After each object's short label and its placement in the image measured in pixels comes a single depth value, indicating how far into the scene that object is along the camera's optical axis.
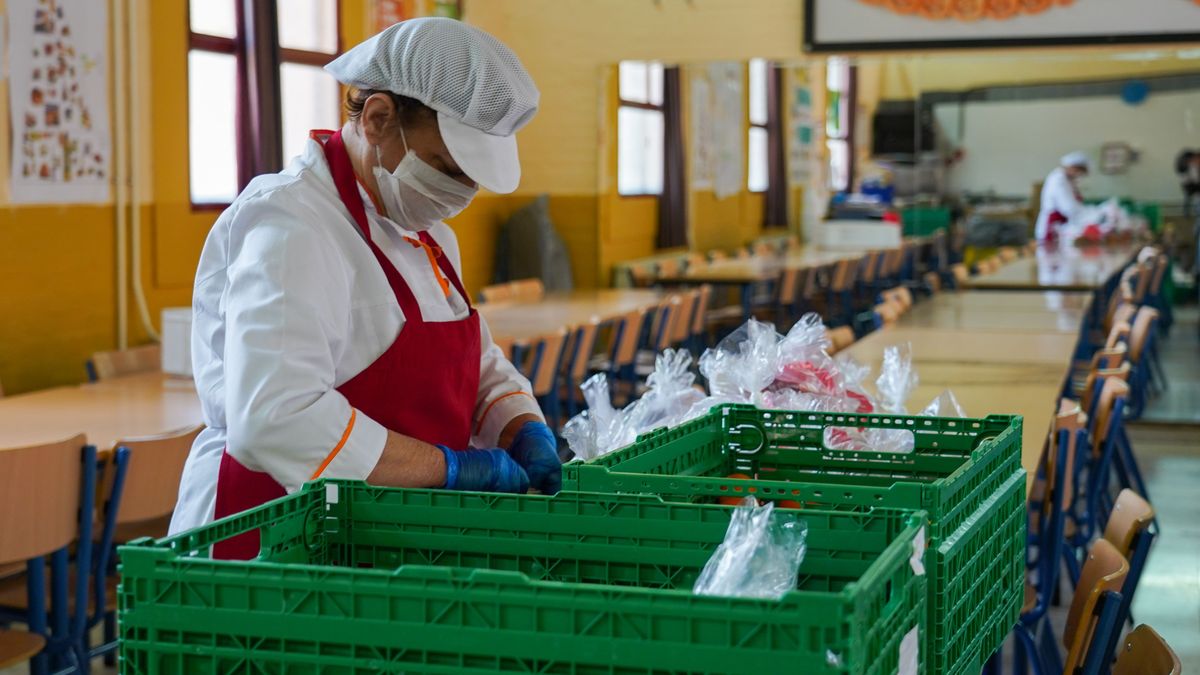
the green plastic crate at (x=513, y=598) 1.05
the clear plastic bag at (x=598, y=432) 2.14
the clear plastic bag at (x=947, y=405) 2.74
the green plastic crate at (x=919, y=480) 1.42
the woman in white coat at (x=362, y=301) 1.69
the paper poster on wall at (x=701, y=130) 9.28
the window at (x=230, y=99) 6.25
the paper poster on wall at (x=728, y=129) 9.11
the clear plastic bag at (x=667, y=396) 2.32
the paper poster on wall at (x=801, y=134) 8.90
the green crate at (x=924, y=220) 9.02
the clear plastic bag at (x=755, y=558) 1.23
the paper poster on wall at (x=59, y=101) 5.26
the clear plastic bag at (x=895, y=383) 2.79
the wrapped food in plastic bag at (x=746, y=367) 2.42
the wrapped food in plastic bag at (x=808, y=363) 2.45
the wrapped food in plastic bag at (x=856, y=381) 2.52
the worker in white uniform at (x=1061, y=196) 8.37
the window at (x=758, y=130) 8.94
